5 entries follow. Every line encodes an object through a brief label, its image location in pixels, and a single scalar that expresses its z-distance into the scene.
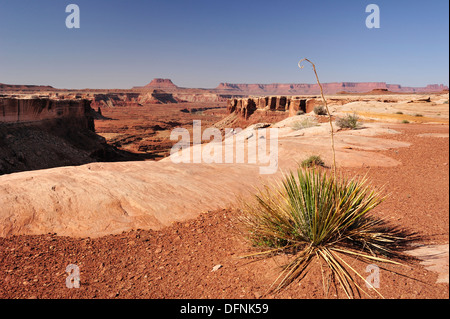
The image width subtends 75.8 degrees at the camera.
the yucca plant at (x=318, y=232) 3.15
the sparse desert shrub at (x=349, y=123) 15.76
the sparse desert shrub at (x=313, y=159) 8.80
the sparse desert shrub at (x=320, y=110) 25.29
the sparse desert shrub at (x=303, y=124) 18.37
